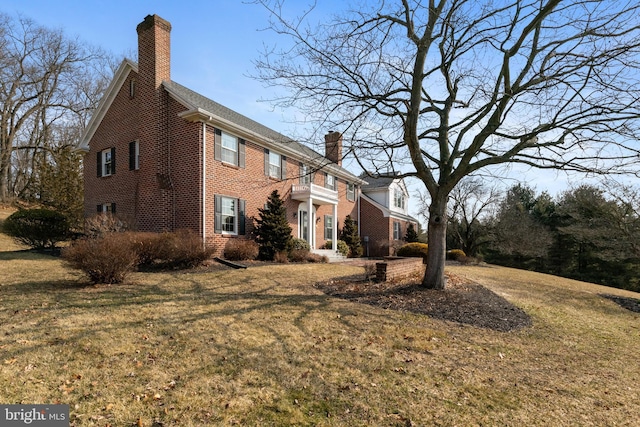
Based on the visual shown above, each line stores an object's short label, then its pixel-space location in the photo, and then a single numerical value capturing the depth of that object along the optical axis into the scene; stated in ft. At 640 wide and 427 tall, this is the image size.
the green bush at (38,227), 44.37
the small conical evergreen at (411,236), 91.81
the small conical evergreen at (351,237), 76.81
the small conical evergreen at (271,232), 47.96
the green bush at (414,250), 68.85
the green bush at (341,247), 70.74
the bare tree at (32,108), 89.45
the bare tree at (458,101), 23.20
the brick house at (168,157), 44.88
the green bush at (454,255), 76.11
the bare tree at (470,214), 94.43
